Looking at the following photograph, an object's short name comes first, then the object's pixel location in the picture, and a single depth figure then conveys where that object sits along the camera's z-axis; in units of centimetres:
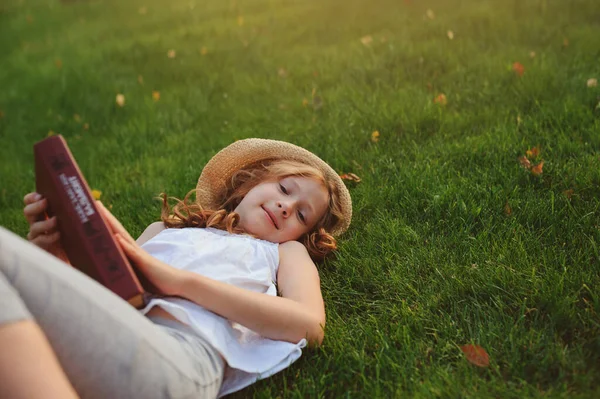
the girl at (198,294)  156
